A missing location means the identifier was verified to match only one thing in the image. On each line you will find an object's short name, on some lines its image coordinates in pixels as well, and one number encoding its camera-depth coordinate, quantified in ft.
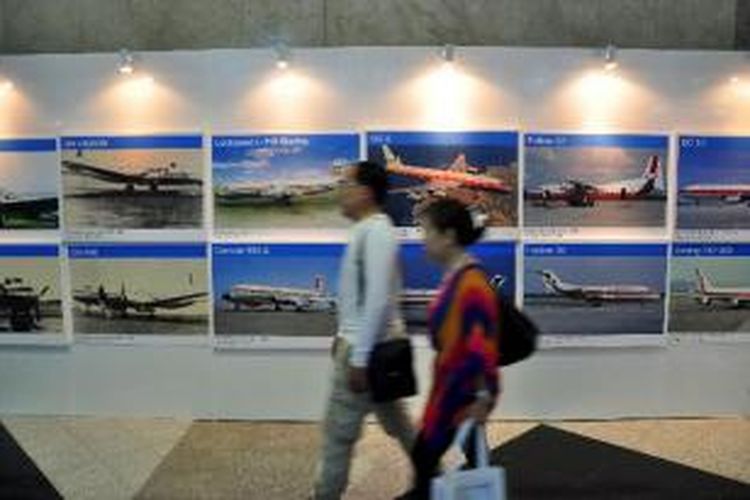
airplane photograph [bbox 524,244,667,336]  16.31
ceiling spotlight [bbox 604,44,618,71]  15.90
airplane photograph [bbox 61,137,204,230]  16.37
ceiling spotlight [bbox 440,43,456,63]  15.85
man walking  10.48
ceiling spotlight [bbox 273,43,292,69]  15.98
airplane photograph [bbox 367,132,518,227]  16.03
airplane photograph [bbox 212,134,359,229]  16.16
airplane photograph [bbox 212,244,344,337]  16.29
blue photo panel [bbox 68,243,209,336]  16.55
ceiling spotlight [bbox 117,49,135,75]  16.19
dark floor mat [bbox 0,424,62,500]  13.33
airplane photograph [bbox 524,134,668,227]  16.17
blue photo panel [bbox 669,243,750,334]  16.53
